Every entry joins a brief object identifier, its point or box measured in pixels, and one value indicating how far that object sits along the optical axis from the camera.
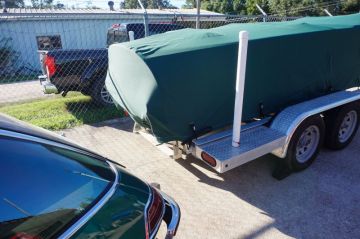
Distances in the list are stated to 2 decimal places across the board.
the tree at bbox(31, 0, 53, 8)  51.88
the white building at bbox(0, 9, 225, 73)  17.89
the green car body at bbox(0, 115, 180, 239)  1.37
